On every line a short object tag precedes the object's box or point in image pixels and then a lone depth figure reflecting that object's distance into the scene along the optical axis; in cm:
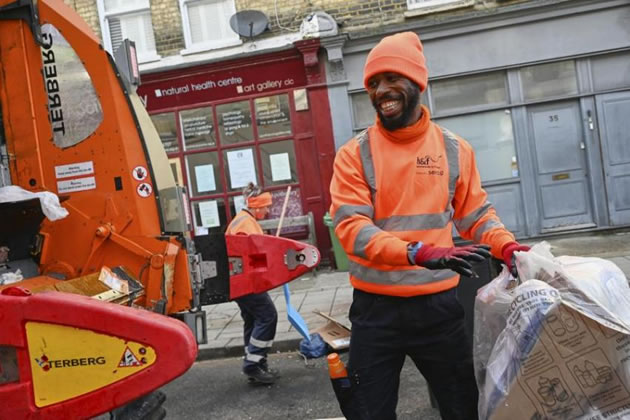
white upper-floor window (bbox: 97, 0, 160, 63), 1009
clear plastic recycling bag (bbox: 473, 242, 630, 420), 171
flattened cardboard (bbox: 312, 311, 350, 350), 514
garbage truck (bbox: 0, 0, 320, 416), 310
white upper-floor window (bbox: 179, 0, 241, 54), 989
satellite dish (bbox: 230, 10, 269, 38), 944
